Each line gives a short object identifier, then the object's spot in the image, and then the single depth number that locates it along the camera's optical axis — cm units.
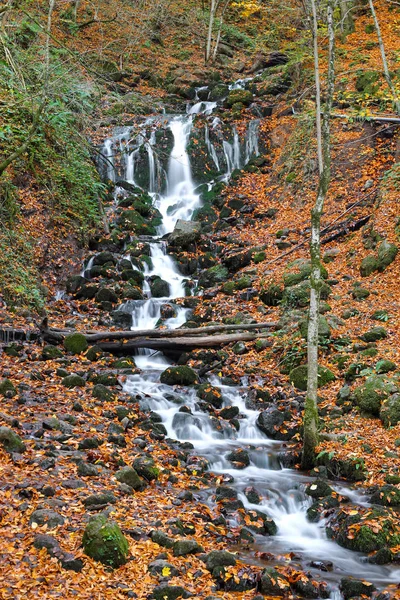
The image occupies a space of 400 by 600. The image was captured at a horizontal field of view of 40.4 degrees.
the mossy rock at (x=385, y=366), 1013
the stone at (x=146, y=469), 768
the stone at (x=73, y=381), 1019
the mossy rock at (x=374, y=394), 948
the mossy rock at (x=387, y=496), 755
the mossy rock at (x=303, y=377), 1099
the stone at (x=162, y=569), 553
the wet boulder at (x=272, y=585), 578
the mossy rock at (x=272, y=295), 1452
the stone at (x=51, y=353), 1123
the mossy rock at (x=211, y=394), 1104
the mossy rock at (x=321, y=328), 1186
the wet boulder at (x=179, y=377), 1177
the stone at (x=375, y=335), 1137
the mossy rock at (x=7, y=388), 895
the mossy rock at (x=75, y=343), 1206
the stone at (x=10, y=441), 703
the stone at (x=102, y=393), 1003
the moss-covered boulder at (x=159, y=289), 1653
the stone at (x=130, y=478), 726
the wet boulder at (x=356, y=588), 592
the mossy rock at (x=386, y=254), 1362
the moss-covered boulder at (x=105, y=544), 543
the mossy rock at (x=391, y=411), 909
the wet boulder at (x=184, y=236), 1861
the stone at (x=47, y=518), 567
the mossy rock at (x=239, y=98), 2461
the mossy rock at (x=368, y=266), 1395
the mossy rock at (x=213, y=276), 1683
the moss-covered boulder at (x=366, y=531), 679
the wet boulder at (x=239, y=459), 915
